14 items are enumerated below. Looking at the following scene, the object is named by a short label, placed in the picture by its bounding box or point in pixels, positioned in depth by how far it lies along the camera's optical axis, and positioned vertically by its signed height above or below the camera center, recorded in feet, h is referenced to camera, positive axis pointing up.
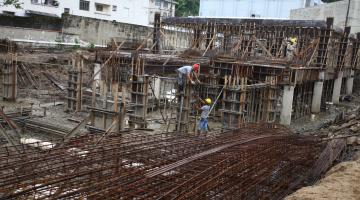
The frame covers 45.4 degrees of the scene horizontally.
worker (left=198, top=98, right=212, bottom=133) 51.19 -9.02
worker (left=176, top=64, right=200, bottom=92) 53.31 -4.18
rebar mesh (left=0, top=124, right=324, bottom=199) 20.38 -7.31
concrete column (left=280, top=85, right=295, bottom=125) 65.31 -8.64
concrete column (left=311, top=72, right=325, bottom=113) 76.69 -7.96
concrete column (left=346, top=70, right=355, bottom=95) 101.47 -7.09
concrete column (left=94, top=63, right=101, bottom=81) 76.57 -5.68
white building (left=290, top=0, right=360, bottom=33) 117.29 +10.95
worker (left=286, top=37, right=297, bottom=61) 80.20 +0.30
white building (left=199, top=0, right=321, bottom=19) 150.61 +13.73
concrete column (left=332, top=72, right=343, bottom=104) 90.58 -7.53
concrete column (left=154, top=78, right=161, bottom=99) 76.64 -8.48
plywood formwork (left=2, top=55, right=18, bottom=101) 67.15 -8.06
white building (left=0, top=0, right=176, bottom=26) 119.55 +7.99
